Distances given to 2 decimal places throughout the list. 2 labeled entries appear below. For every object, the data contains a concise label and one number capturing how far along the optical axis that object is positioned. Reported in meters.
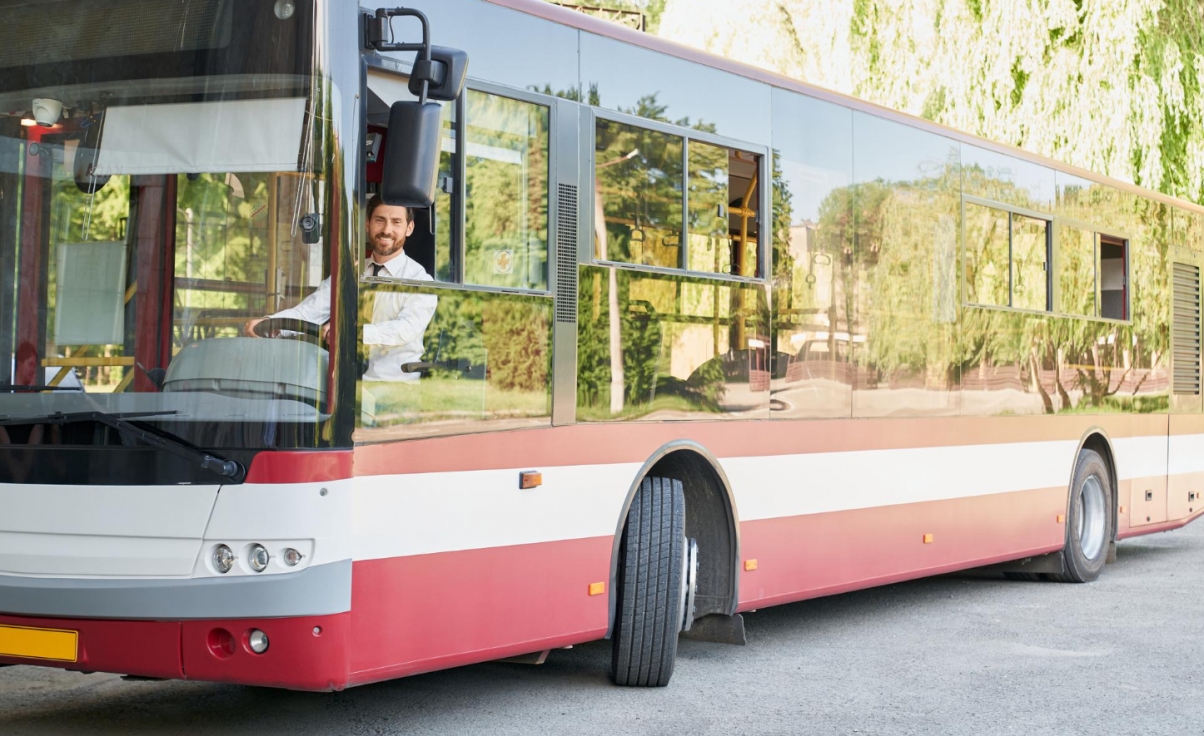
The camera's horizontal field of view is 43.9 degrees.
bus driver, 5.77
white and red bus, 5.47
